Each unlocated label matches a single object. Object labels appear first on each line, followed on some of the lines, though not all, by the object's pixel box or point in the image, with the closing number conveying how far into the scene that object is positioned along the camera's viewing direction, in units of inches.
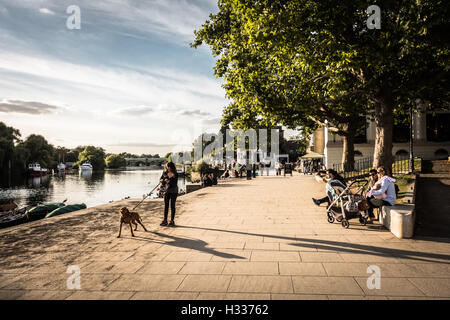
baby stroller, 276.7
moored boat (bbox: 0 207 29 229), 622.5
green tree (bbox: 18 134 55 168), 3139.8
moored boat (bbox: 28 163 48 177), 3057.6
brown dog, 265.4
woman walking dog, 305.5
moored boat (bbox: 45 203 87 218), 527.5
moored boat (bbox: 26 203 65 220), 677.3
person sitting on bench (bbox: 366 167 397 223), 276.4
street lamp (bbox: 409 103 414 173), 689.5
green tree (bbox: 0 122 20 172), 2397.3
